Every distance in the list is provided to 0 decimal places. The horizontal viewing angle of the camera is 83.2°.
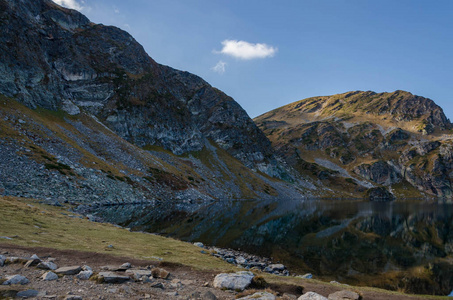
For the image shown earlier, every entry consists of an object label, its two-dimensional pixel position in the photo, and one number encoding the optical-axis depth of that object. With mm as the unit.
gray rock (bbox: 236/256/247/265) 26391
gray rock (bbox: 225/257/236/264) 25888
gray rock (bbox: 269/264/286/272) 26428
